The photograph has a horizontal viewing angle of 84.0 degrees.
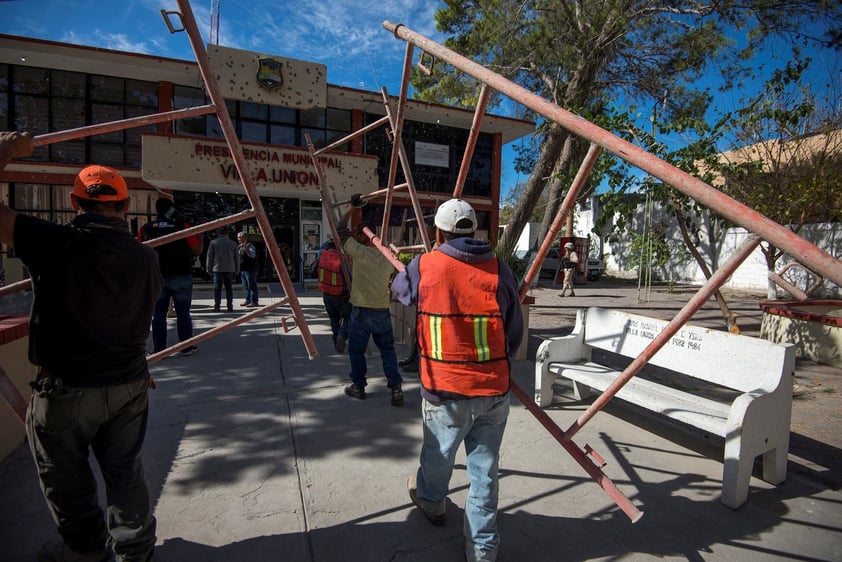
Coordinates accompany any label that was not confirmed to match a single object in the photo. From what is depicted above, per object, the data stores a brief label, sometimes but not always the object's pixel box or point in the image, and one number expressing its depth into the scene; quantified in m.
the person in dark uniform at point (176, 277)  5.08
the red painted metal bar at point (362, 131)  3.51
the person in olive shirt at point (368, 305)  3.93
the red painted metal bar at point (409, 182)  2.66
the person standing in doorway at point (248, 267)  9.11
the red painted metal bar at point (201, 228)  2.43
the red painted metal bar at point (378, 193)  3.24
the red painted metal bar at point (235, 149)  2.25
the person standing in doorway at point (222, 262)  8.27
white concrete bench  2.70
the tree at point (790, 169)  6.07
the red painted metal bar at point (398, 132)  2.54
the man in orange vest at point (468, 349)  2.05
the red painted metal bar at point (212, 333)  2.60
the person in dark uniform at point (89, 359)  1.71
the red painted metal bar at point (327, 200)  4.10
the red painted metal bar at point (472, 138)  2.27
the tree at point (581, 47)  8.13
